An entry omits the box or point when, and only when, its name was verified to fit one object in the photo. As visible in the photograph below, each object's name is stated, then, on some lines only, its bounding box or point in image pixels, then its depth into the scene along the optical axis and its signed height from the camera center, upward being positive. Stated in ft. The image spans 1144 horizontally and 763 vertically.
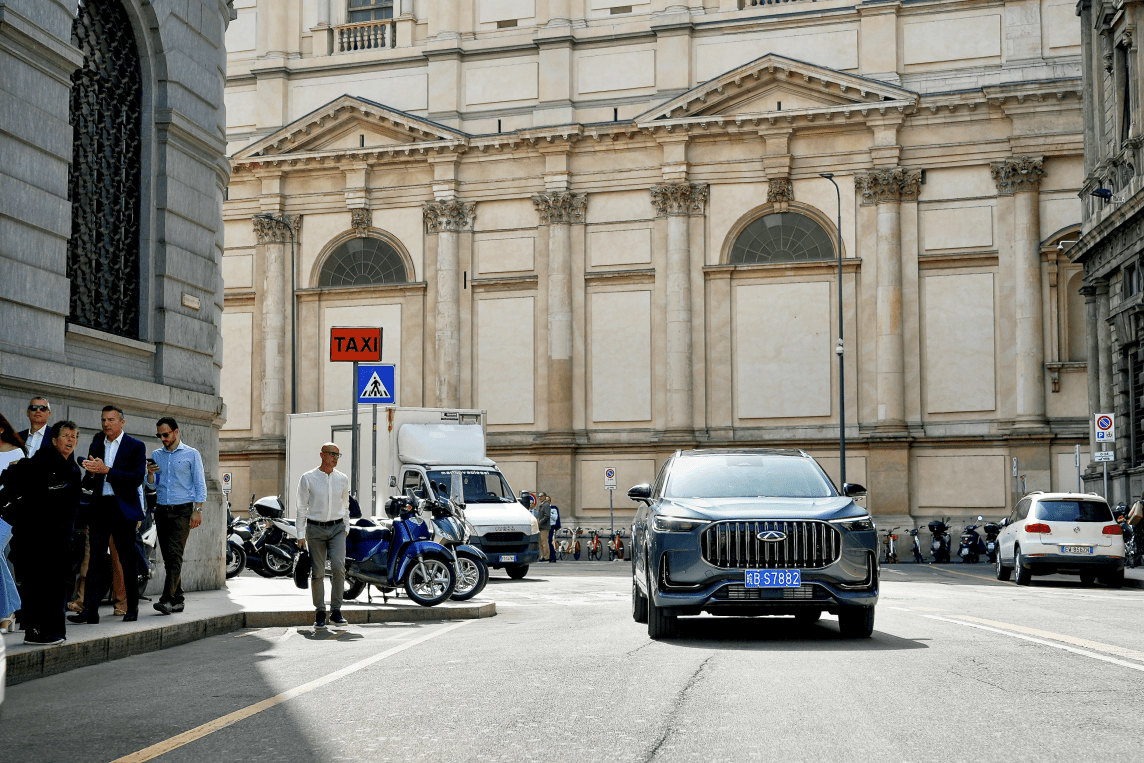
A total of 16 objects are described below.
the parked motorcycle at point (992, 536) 117.91 -6.21
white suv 76.13 -4.19
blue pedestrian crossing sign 61.16 +3.62
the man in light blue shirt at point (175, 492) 45.11 -0.85
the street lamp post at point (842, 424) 126.82 +3.56
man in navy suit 41.01 -1.09
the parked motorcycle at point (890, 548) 125.90 -7.66
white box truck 83.92 +0.01
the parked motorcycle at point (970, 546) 122.21 -7.24
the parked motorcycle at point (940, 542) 125.18 -7.10
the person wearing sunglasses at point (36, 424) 39.11 +1.19
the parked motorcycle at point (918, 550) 126.00 -7.77
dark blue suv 37.55 -2.61
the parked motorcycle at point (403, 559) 52.37 -3.54
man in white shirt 43.86 -1.60
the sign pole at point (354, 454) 53.42 +0.44
